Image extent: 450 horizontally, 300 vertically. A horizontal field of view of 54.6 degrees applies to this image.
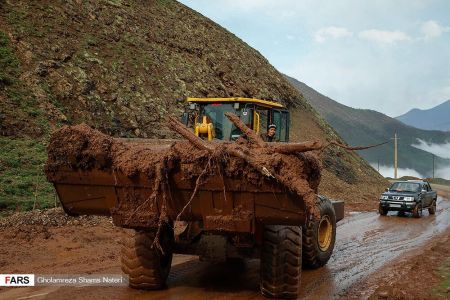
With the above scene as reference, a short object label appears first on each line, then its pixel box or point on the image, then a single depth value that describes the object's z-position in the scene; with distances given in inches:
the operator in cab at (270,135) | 316.2
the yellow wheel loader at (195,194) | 188.4
